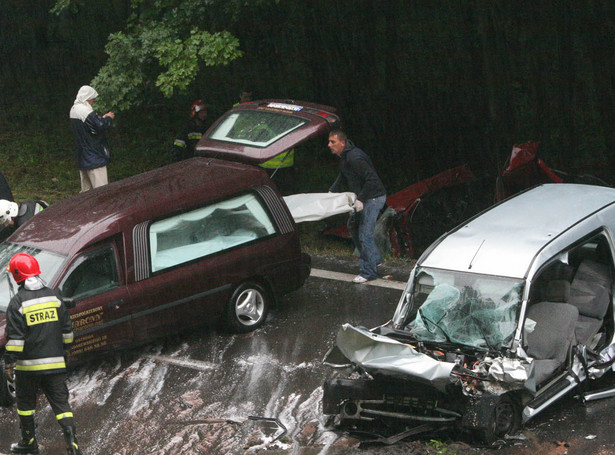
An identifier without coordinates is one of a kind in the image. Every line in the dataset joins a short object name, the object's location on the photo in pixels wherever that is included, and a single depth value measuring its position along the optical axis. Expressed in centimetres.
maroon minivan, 1541
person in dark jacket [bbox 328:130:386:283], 1972
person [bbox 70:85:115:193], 2294
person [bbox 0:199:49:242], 1852
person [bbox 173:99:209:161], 2517
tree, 2419
